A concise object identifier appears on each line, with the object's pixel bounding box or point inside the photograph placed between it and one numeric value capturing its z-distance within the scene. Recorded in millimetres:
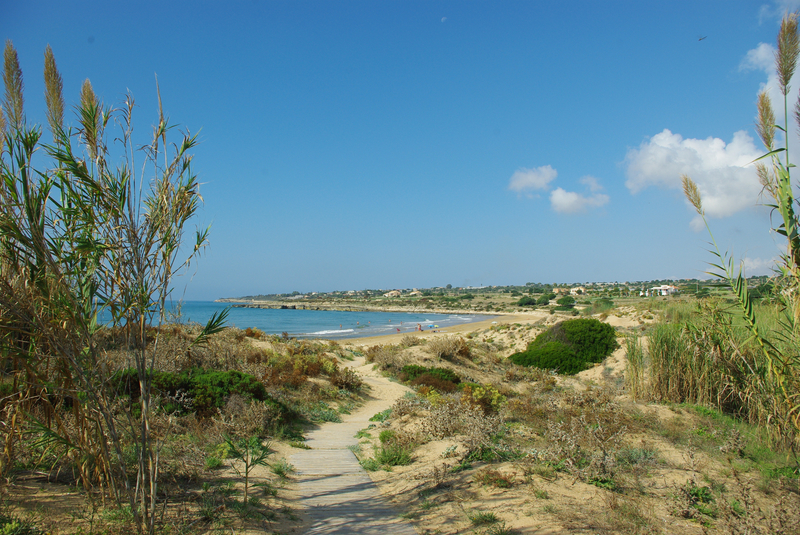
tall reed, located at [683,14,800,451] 4246
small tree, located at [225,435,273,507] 6410
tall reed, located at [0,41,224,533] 3535
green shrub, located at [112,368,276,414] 8758
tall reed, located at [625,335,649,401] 10953
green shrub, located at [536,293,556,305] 83438
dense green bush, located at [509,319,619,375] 19984
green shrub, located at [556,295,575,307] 69375
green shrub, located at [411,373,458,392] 14623
